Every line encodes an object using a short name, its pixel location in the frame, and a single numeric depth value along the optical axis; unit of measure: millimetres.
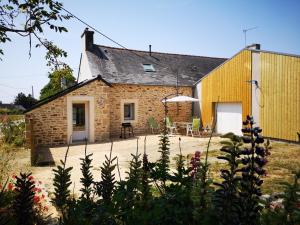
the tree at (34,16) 4312
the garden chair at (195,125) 15695
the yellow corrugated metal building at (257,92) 12656
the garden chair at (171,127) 16678
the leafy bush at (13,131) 10867
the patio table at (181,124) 17281
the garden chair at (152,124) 16625
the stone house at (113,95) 13258
